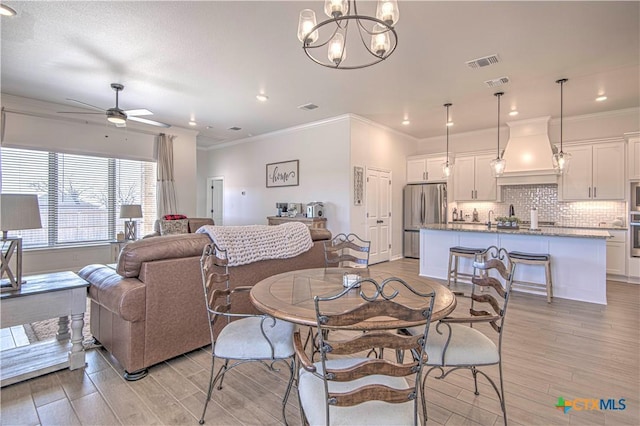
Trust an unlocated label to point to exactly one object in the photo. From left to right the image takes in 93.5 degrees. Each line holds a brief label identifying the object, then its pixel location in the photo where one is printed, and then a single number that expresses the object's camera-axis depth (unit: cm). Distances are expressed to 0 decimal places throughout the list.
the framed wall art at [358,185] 595
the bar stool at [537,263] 396
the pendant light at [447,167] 522
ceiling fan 432
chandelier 174
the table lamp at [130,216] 538
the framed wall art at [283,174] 684
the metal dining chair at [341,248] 283
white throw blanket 259
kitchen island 387
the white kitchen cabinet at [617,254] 505
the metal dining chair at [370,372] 108
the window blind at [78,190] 516
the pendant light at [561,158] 418
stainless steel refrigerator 665
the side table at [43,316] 200
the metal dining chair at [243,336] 170
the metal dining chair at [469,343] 161
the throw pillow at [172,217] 577
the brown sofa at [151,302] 212
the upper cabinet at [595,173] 519
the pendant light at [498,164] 473
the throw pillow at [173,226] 531
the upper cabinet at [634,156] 492
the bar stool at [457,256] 450
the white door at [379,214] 634
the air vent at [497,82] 414
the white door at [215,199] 927
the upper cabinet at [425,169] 691
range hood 575
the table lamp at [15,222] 205
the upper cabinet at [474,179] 653
